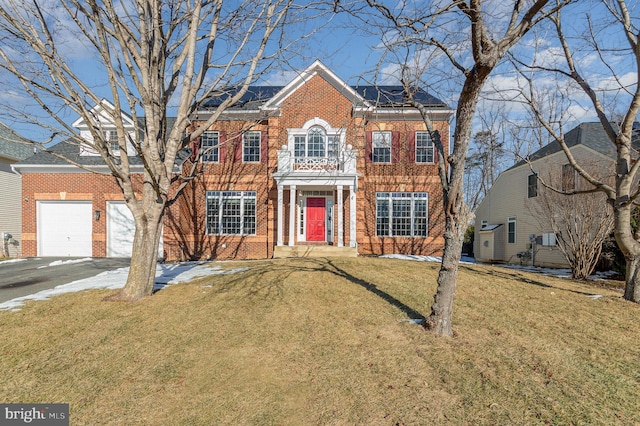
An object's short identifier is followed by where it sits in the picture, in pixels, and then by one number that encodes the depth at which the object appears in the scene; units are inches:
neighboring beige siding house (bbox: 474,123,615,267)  556.7
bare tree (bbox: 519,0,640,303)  275.9
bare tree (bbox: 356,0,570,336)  172.2
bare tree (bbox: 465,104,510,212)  1167.6
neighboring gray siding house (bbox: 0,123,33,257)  595.5
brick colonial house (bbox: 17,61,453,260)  555.4
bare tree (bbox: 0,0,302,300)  240.8
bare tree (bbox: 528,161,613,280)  422.0
